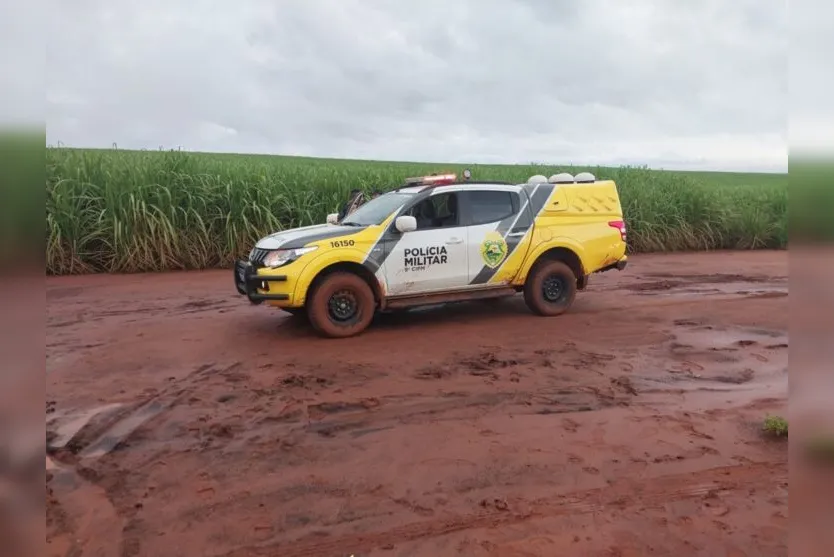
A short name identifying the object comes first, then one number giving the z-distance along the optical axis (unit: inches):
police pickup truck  269.6
